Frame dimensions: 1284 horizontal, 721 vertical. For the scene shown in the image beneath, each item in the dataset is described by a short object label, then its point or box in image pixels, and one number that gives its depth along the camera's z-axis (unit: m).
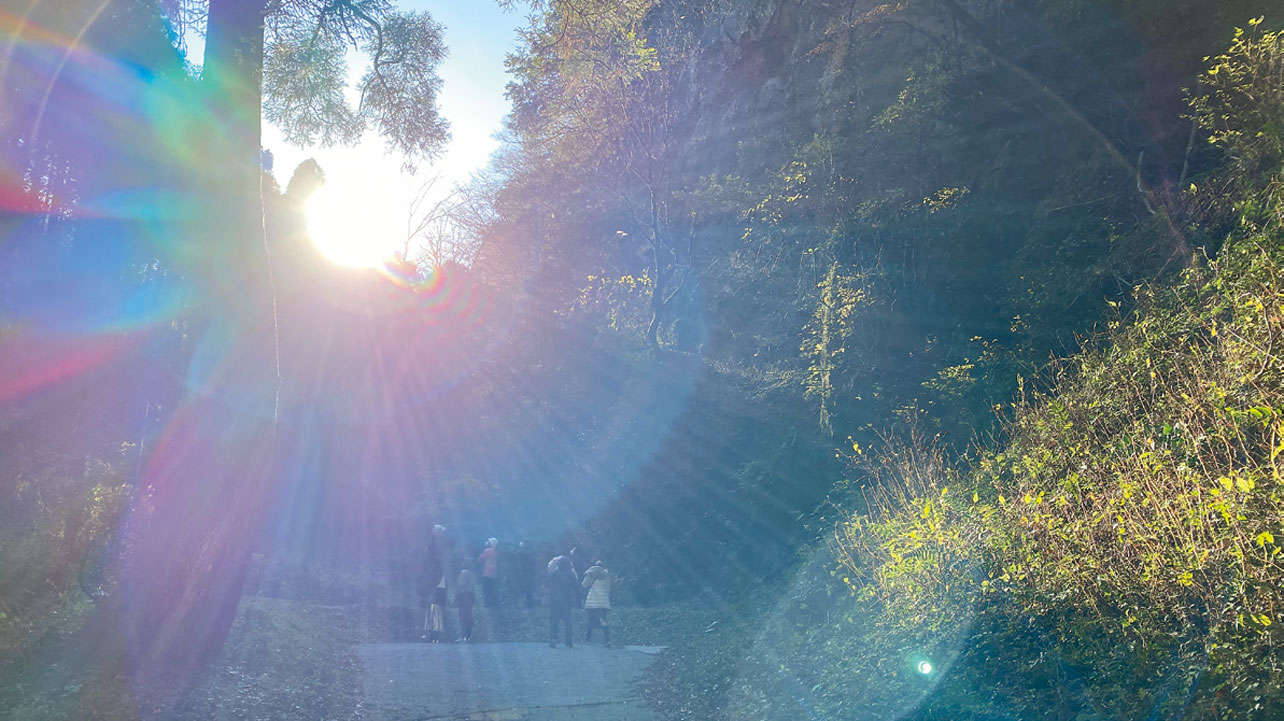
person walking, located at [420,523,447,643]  13.23
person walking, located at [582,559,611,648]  13.85
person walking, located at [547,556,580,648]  13.46
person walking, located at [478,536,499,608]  14.45
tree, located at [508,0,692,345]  20.41
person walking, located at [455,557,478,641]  13.33
